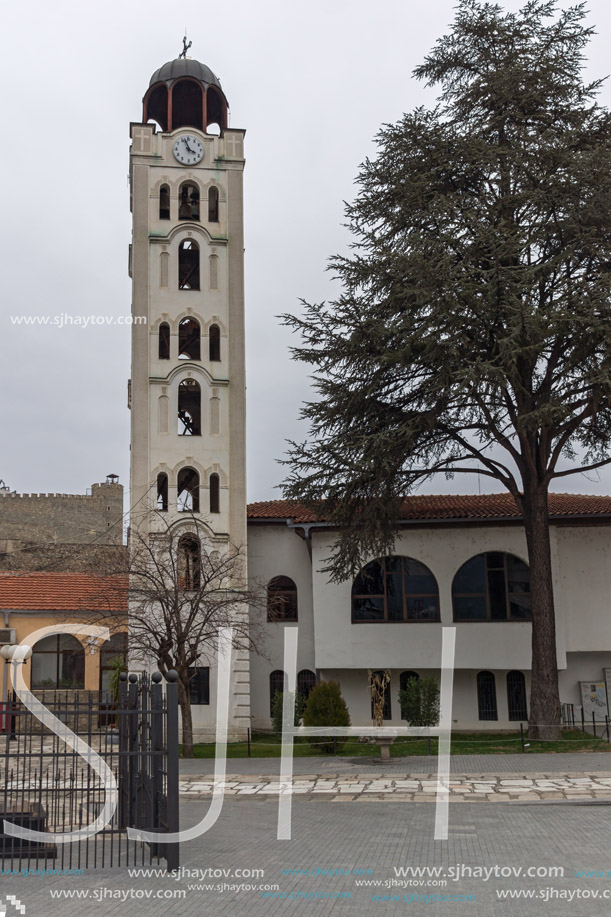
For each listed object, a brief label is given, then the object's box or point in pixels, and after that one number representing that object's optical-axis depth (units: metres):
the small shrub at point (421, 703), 25.03
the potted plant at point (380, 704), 19.72
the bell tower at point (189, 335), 28.12
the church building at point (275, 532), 27.22
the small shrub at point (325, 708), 23.30
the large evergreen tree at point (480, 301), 21.08
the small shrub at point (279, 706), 25.56
